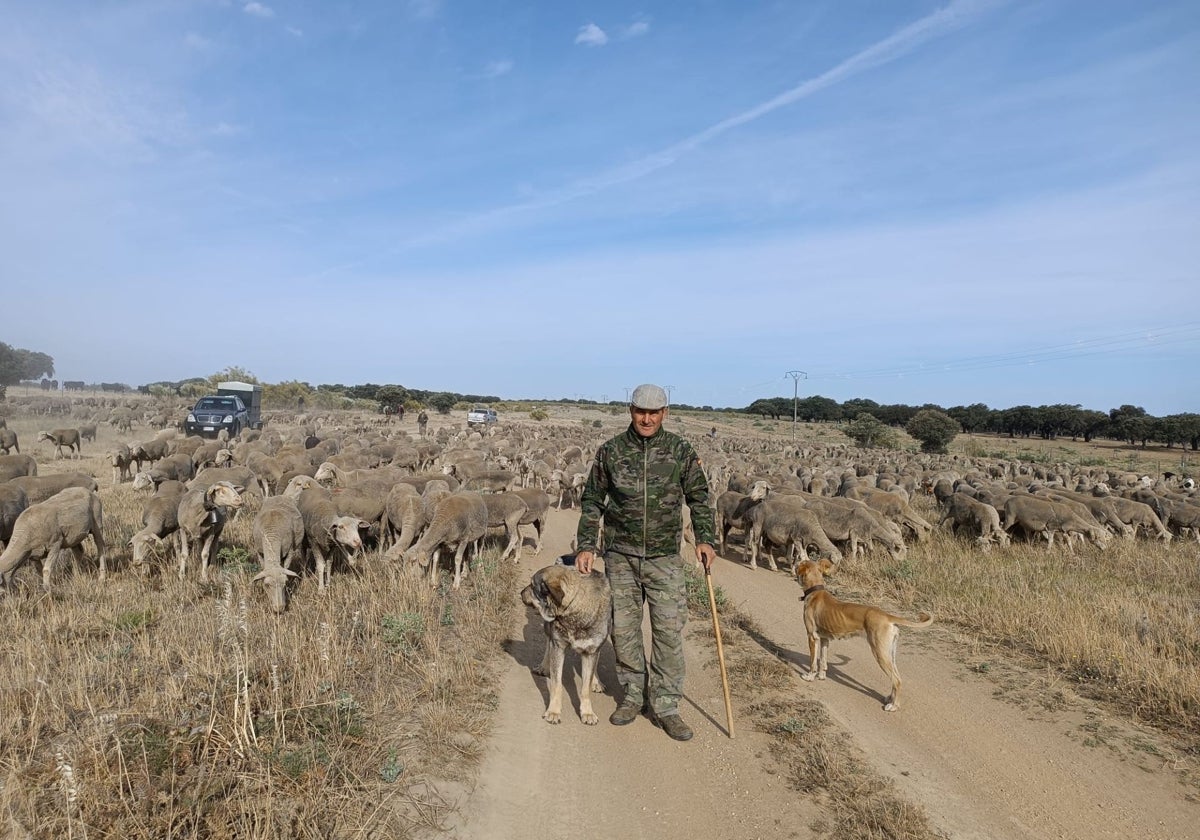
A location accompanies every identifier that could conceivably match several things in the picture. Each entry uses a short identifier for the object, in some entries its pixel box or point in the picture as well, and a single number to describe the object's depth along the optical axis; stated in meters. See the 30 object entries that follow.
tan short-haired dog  6.84
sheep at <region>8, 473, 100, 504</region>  12.74
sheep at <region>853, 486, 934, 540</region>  16.09
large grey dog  6.04
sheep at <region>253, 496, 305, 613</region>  8.77
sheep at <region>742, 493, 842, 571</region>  13.25
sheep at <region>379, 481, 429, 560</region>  11.12
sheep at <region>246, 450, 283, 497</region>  18.38
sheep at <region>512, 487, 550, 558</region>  14.50
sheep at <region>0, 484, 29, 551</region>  10.86
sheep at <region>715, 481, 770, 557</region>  15.80
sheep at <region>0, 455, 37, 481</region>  15.04
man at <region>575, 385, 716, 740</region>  6.14
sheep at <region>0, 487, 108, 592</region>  9.31
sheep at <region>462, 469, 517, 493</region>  18.28
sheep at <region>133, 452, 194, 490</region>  17.55
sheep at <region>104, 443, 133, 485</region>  21.36
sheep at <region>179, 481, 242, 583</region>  10.33
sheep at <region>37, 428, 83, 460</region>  26.22
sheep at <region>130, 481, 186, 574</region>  10.63
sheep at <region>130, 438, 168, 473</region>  21.94
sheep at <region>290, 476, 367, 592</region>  10.02
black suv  31.89
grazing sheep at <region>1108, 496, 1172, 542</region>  16.58
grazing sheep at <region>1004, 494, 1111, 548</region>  14.91
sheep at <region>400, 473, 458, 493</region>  15.14
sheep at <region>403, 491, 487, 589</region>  10.74
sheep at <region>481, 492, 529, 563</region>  13.34
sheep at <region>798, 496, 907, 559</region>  13.98
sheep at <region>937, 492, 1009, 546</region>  15.08
